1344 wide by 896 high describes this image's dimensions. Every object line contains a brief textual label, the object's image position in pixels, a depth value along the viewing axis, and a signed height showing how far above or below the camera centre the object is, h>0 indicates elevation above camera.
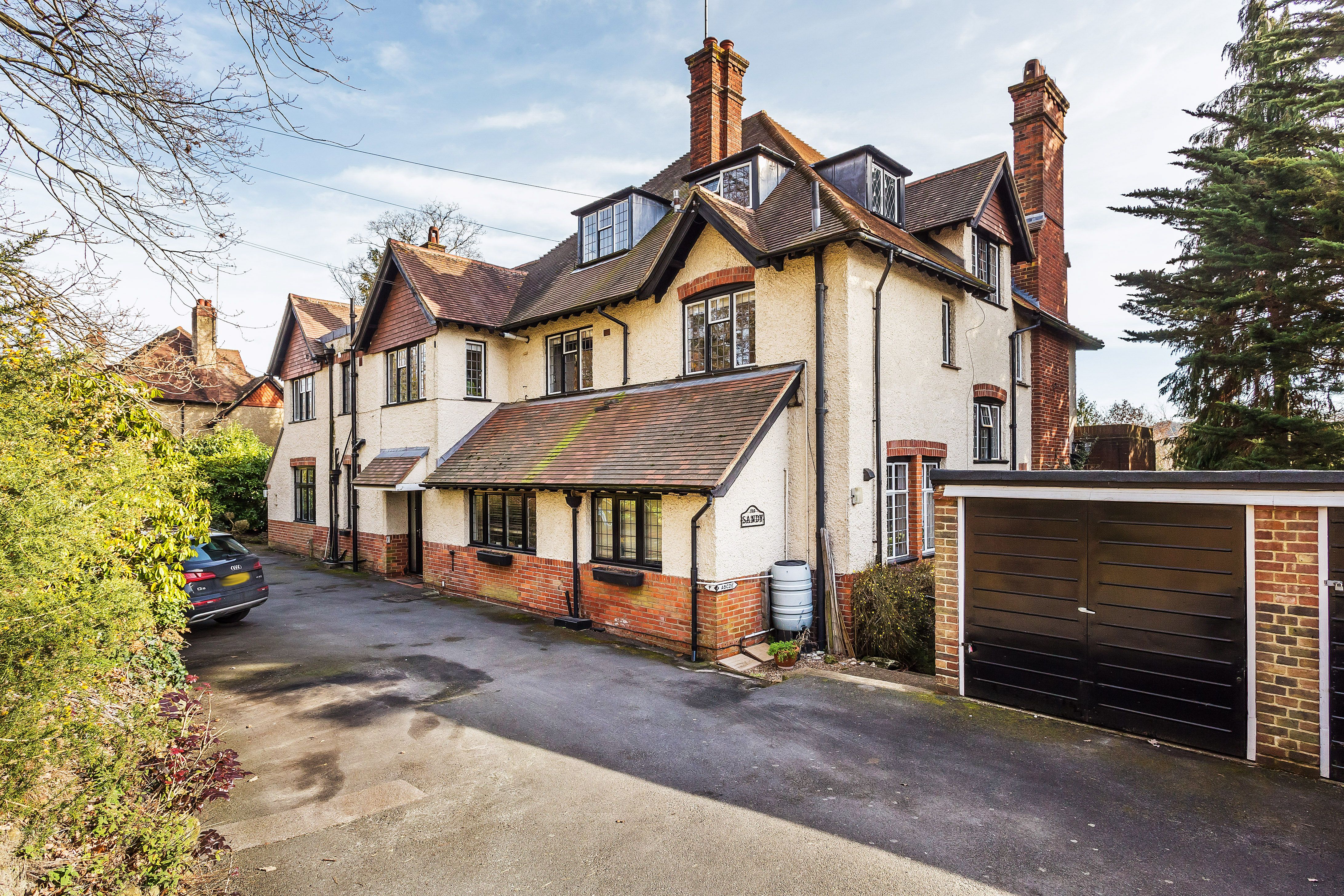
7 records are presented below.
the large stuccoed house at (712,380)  10.63 +1.33
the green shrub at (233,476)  25.97 -1.07
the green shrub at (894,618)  10.12 -2.72
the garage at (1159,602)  5.92 -1.66
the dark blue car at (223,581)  11.45 -2.33
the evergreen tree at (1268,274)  12.29 +3.30
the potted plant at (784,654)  9.65 -3.07
